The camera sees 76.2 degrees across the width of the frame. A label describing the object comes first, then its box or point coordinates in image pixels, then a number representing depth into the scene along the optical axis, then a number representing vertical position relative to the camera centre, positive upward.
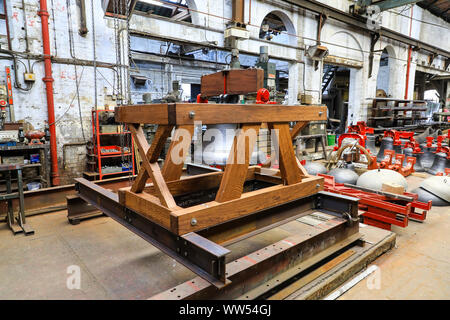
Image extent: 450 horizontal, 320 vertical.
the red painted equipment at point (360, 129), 8.33 -0.23
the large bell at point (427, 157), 7.25 -0.90
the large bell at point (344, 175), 4.84 -0.93
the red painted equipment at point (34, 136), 4.67 -0.25
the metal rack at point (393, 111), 11.95 +0.46
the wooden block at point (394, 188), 3.63 -0.84
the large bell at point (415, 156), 7.16 -0.88
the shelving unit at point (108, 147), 5.48 -0.54
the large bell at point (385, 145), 8.06 -0.67
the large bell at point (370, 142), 8.99 -0.67
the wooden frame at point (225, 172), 1.58 -0.31
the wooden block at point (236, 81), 1.89 +0.27
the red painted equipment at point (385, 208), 3.33 -1.04
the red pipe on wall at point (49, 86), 4.82 +0.59
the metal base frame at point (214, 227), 1.45 -0.72
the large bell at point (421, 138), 10.09 -0.58
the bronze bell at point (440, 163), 6.60 -0.95
